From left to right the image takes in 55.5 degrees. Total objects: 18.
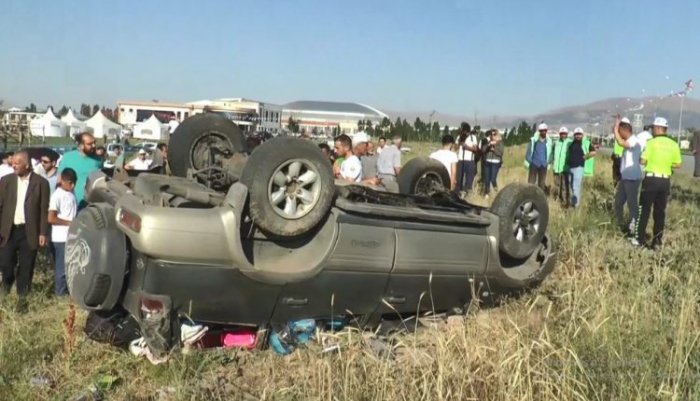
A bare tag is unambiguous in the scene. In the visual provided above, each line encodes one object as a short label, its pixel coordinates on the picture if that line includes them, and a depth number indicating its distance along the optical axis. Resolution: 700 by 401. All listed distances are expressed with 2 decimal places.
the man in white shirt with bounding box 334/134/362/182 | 8.95
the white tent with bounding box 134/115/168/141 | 67.38
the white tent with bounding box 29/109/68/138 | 60.03
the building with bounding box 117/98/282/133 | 87.92
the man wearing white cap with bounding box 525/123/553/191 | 13.09
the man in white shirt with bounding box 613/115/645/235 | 8.79
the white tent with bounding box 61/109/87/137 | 66.50
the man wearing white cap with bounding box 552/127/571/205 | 12.33
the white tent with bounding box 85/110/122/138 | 70.25
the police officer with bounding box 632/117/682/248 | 7.88
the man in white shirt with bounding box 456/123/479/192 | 13.27
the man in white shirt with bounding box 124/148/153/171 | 11.86
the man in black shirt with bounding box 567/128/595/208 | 11.88
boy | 6.77
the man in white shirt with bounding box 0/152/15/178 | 8.75
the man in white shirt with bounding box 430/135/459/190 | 10.77
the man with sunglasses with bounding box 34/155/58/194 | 7.90
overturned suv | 4.12
